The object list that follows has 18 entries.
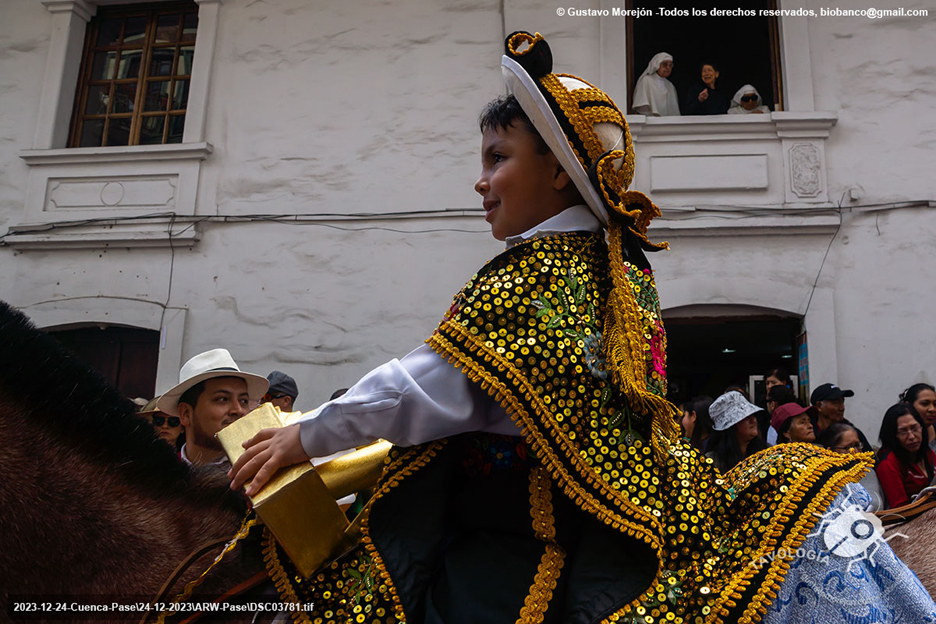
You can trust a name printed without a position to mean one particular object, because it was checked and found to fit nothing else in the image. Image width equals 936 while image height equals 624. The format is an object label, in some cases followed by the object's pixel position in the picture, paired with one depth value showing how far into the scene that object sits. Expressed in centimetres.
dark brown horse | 158
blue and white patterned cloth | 158
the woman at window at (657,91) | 749
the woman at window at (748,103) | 754
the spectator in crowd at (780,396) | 587
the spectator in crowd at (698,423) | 537
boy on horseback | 151
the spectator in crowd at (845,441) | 453
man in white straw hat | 376
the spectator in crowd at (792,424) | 518
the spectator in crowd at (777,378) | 639
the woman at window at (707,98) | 785
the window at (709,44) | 938
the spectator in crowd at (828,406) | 588
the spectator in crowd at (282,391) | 574
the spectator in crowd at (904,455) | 479
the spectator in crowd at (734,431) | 494
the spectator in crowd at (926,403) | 546
